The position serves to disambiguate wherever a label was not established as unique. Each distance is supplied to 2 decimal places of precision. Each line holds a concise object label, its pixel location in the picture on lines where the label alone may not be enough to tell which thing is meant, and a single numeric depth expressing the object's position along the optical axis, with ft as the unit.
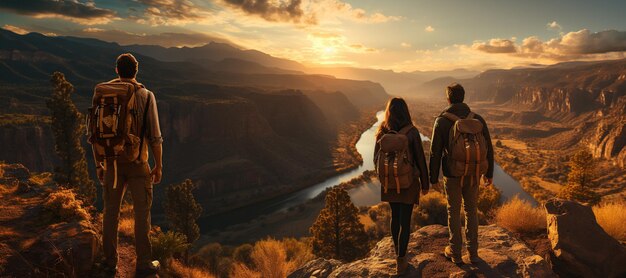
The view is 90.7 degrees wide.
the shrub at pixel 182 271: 20.98
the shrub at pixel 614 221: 24.68
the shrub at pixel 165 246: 21.43
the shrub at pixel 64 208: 17.39
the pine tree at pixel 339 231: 69.72
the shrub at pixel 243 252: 79.36
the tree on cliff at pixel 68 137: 66.74
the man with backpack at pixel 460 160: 15.51
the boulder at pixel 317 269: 21.29
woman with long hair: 15.69
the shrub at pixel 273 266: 26.22
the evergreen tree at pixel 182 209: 74.79
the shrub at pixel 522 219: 26.03
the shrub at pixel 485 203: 53.52
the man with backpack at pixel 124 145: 12.80
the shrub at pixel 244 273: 25.53
